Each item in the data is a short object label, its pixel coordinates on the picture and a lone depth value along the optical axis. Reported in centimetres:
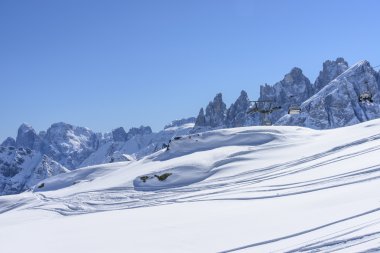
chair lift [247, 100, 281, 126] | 4842
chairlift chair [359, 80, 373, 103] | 4165
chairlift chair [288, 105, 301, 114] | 4994
